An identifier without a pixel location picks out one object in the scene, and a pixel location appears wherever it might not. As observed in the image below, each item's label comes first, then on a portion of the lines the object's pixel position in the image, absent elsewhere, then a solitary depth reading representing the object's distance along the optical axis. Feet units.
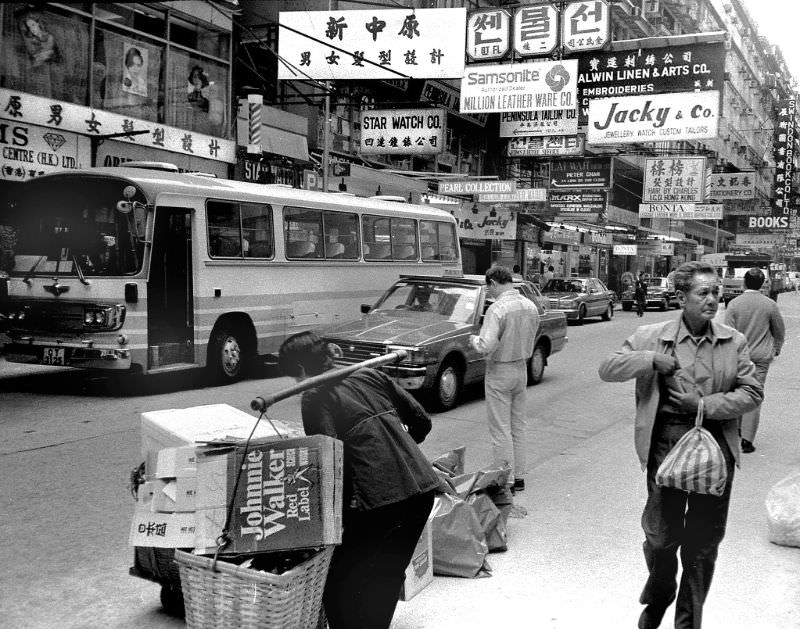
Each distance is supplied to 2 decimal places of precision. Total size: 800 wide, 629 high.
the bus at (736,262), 192.71
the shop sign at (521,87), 56.13
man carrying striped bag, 12.12
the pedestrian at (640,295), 108.88
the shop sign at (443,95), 92.12
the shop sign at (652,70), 56.39
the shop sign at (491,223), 96.02
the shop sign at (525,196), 77.97
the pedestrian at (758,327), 26.58
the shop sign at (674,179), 90.74
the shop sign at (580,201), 93.40
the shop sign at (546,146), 82.84
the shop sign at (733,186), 127.24
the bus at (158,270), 35.91
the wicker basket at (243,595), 9.83
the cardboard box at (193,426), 12.09
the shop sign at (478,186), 73.20
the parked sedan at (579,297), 89.30
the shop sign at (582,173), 91.97
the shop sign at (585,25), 57.88
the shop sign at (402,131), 66.64
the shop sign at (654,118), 57.21
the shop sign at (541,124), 77.15
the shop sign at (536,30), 58.49
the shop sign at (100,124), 50.60
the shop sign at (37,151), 49.67
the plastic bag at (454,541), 15.56
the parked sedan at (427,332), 32.60
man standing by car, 21.47
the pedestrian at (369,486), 10.79
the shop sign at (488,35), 60.90
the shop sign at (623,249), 148.15
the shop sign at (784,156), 187.73
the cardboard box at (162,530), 10.44
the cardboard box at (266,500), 10.24
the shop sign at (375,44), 61.57
